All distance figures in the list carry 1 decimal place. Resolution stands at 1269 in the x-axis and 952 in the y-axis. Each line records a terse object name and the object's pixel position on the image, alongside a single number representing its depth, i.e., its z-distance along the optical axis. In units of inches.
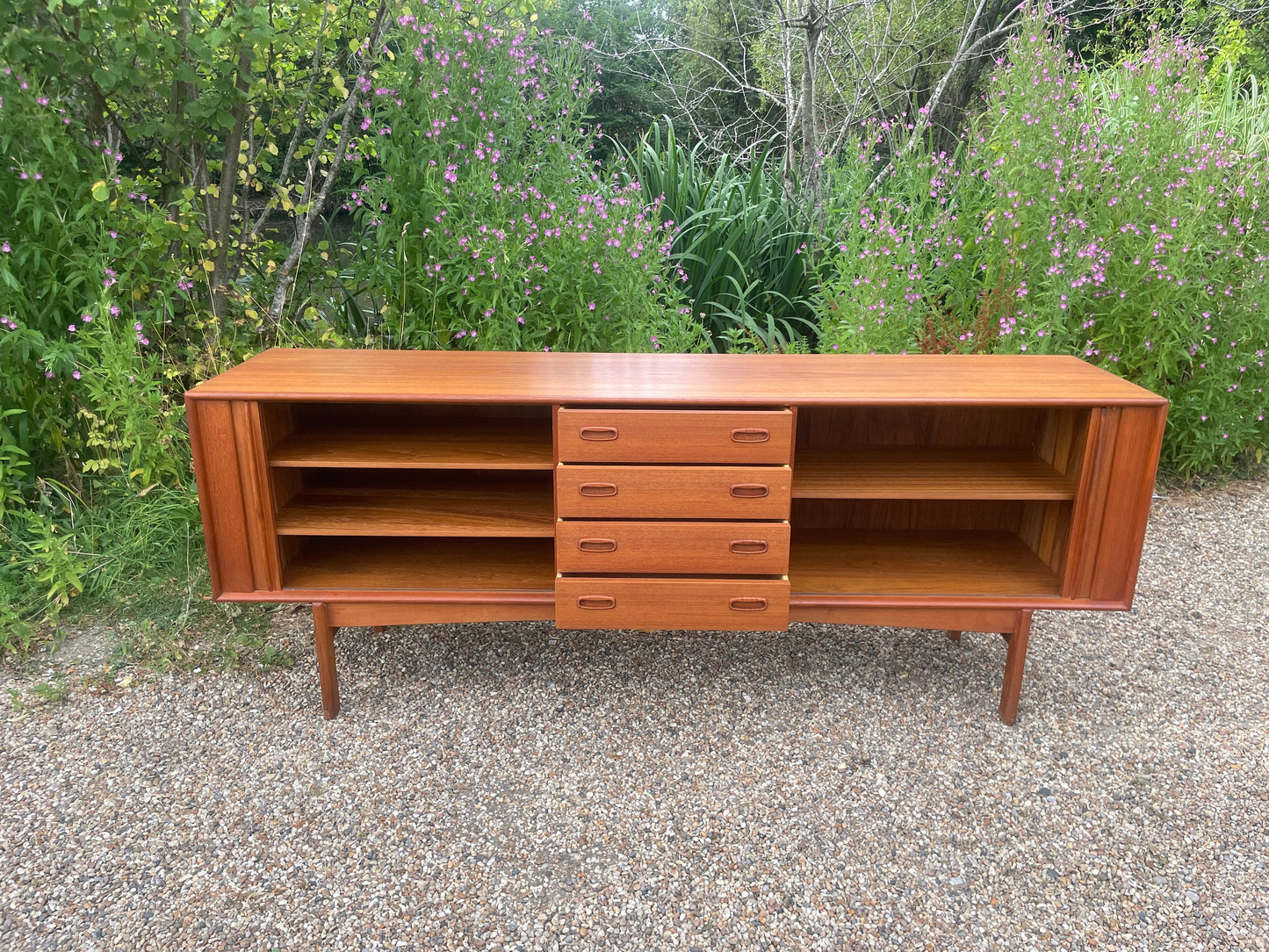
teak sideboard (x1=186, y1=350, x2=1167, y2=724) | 77.1
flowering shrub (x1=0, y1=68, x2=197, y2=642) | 101.9
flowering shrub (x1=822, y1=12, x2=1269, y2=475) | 136.7
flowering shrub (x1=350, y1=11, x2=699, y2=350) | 122.5
